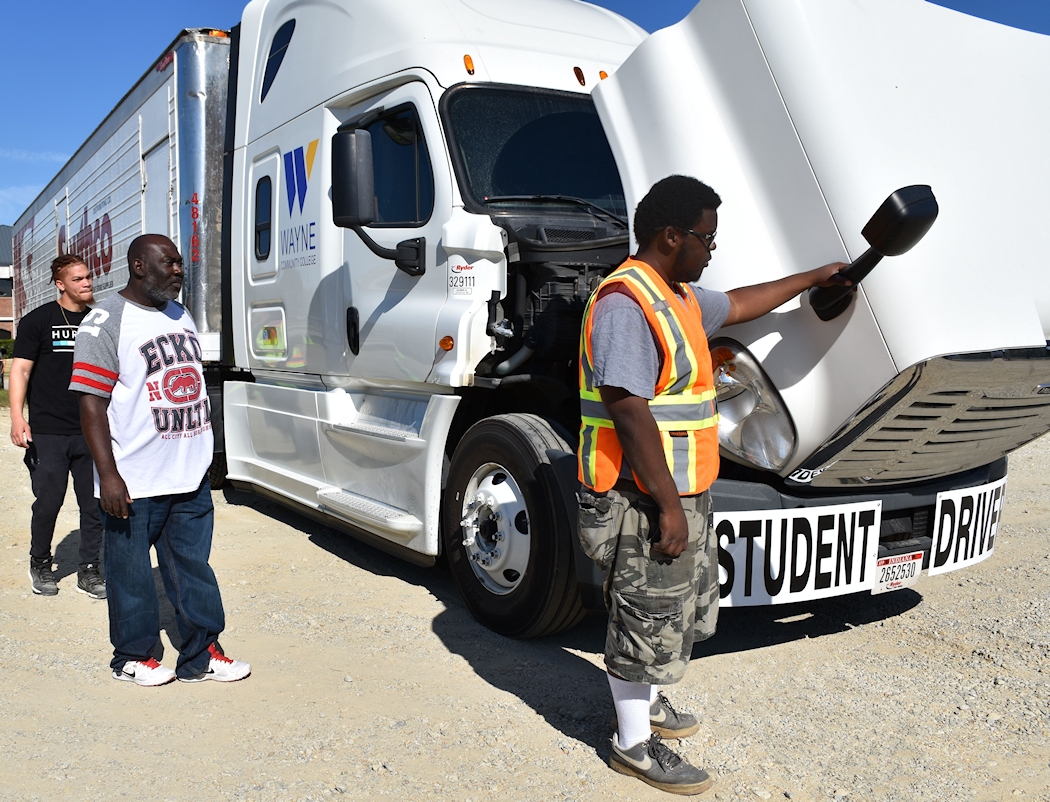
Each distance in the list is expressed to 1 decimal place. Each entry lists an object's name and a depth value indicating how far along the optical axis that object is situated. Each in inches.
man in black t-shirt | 195.0
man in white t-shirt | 136.5
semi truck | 122.4
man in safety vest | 104.3
